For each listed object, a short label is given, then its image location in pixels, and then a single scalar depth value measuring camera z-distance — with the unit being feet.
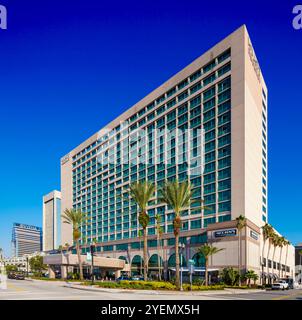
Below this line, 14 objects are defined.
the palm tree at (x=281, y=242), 238.61
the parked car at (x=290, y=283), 186.80
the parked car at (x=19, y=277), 182.80
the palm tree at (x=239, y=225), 178.34
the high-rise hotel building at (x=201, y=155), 202.12
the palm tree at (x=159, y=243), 218.23
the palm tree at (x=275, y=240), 225.19
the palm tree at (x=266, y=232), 215.94
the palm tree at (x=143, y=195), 138.63
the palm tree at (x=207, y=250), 174.17
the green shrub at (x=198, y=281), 157.61
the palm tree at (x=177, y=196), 121.05
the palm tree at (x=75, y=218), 190.62
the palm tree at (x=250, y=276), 166.16
